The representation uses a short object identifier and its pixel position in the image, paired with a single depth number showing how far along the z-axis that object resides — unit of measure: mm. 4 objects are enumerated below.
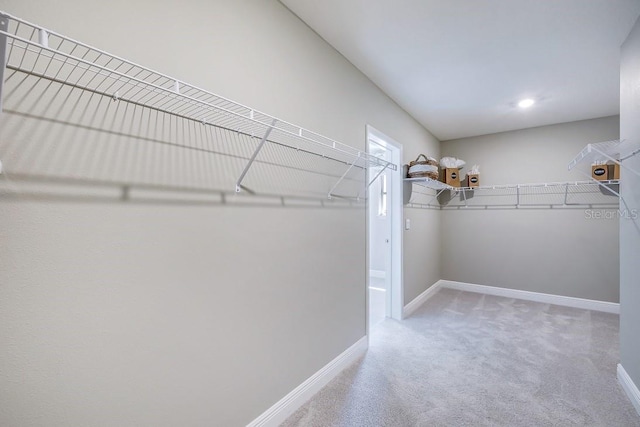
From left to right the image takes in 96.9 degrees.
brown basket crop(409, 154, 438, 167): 3161
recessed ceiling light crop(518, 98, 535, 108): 2992
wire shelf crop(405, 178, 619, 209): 3504
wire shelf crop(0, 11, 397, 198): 788
